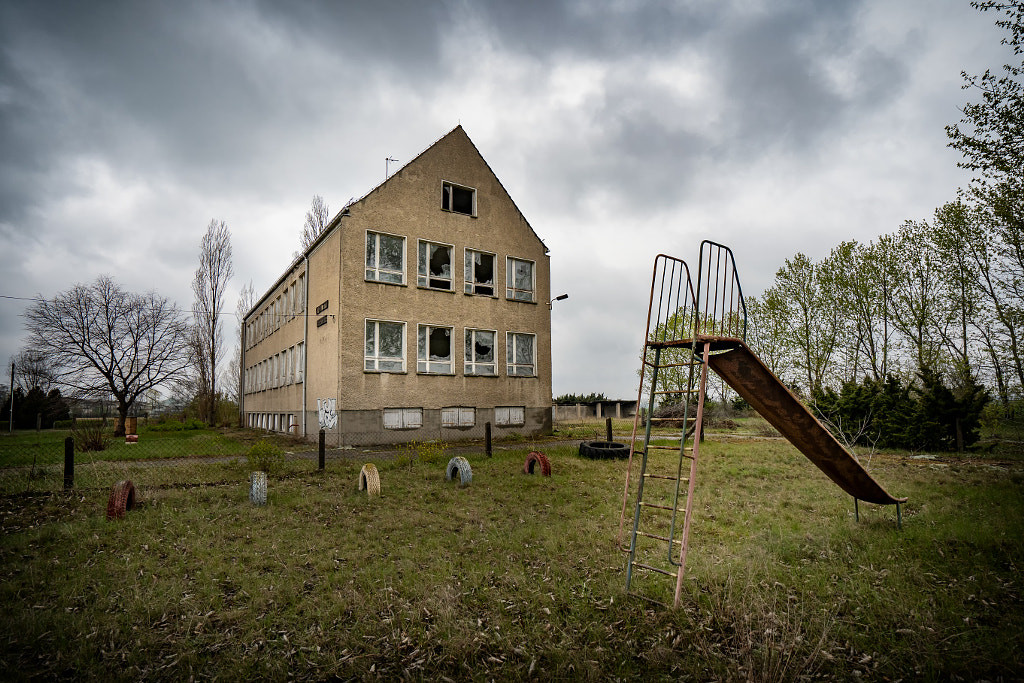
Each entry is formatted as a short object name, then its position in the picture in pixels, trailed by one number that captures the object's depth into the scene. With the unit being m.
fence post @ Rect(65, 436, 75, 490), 11.55
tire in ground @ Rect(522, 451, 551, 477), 13.22
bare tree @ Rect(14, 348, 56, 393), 32.75
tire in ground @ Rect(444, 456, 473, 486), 12.20
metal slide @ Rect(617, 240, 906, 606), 6.04
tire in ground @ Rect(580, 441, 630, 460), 16.45
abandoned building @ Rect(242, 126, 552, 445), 20.55
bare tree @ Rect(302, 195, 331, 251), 35.91
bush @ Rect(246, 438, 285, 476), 12.86
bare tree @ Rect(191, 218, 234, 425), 40.31
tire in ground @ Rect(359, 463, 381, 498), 11.32
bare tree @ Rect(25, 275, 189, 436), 29.62
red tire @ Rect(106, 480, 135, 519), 9.27
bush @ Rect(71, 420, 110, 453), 18.76
